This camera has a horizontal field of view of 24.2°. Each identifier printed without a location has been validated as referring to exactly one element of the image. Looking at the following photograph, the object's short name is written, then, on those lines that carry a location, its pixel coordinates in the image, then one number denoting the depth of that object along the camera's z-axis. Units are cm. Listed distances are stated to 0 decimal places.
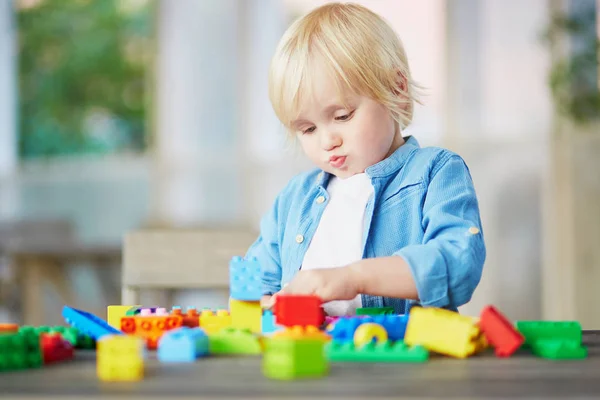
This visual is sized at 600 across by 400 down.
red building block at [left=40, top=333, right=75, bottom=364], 108
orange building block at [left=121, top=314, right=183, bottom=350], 118
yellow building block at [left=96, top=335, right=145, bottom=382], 100
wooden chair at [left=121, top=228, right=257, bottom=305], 174
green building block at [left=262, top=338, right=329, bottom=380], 99
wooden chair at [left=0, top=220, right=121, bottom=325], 405
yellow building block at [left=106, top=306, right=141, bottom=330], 125
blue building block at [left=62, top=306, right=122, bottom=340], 114
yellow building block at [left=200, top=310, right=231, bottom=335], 120
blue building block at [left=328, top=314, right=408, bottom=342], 112
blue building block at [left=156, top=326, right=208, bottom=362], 107
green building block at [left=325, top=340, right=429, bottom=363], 106
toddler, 137
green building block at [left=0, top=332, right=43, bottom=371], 104
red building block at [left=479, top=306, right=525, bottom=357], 109
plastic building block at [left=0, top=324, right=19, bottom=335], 110
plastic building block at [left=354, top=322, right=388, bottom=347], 109
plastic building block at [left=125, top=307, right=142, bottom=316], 125
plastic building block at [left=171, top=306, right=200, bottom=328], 122
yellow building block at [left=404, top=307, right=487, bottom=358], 108
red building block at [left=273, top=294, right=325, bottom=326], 113
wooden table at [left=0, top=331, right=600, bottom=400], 95
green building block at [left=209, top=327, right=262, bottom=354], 110
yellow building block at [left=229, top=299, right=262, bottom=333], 117
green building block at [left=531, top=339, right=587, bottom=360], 108
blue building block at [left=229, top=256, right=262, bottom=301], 115
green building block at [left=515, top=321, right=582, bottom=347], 113
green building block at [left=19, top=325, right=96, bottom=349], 114
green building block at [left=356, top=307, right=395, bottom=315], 123
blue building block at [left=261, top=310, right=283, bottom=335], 116
